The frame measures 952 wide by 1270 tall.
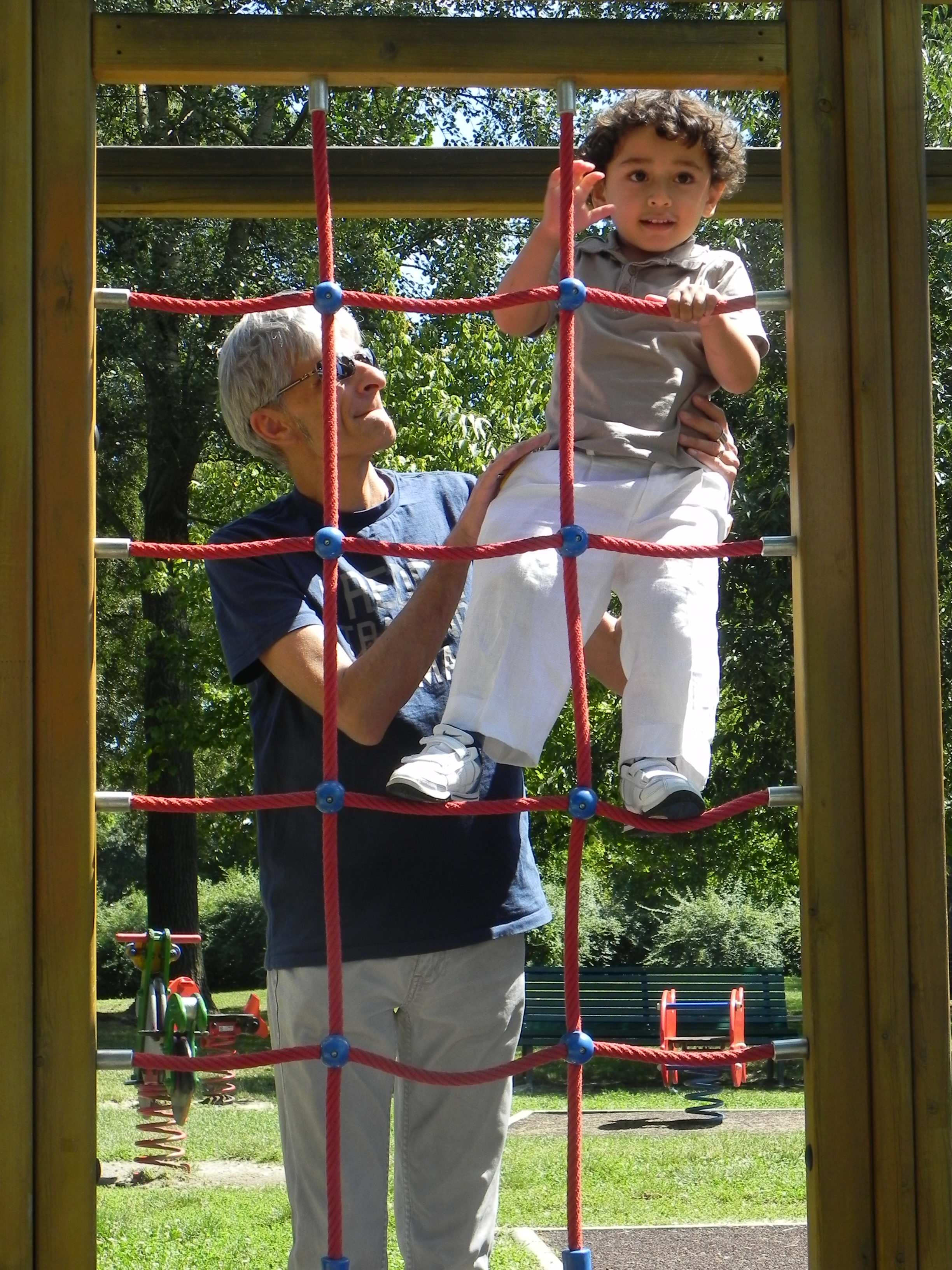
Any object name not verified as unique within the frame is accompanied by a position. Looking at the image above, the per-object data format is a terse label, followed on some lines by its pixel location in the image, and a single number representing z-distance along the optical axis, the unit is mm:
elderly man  5713
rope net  5452
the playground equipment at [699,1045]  21119
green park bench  26754
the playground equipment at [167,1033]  16566
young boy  5695
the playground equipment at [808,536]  5362
